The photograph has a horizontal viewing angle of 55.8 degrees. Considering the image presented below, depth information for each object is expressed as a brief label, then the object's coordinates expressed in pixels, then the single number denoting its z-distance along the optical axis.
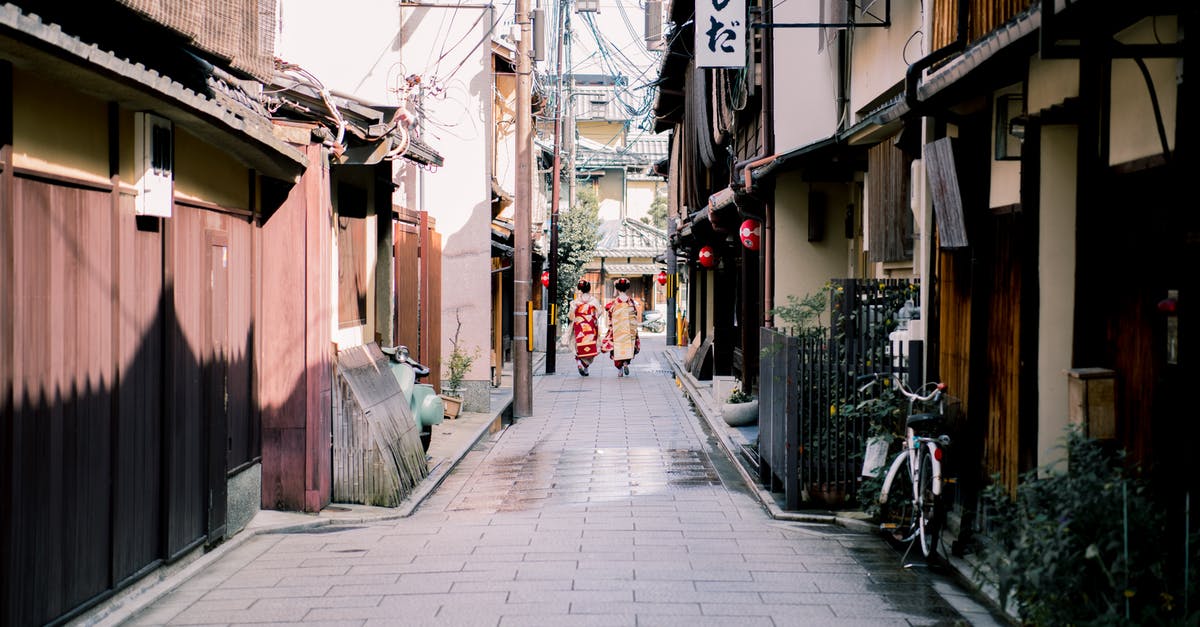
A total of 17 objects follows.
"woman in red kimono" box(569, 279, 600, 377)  31.86
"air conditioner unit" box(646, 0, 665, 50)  30.58
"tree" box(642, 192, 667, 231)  63.62
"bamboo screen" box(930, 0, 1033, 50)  8.06
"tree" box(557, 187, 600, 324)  45.50
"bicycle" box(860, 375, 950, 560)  8.62
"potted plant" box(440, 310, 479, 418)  20.86
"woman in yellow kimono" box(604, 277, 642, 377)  31.31
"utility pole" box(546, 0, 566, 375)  30.67
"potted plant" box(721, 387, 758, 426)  18.33
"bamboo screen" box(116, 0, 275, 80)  7.68
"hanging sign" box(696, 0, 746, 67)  15.63
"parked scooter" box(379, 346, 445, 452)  14.34
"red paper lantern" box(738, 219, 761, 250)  18.88
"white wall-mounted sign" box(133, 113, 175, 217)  7.91
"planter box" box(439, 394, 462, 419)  20.09
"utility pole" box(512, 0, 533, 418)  21.17
